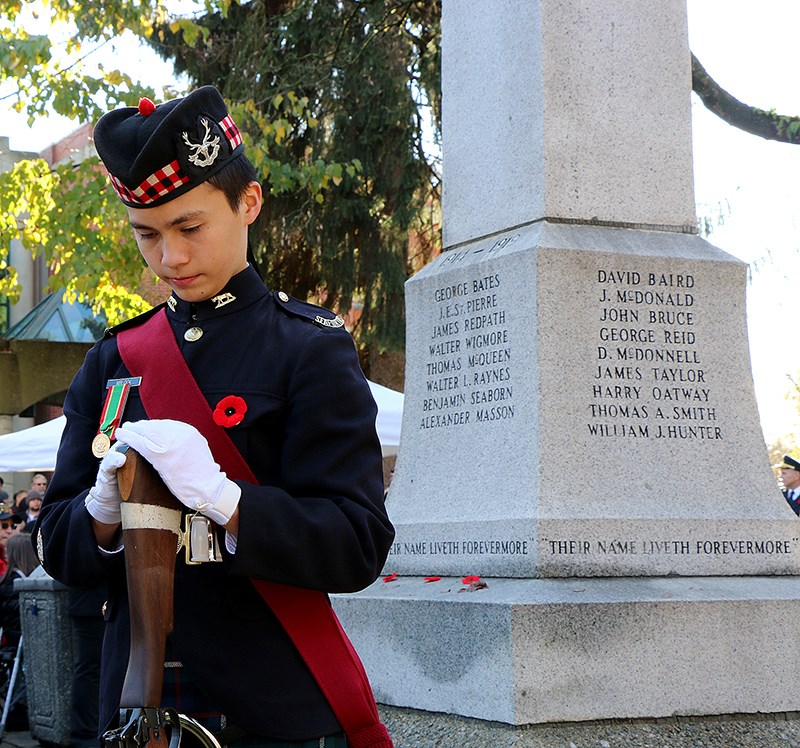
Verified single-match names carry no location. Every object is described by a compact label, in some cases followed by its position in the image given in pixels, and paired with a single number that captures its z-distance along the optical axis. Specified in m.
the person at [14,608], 9.62
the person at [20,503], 14.41
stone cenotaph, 4.71
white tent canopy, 12.66
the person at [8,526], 12.66
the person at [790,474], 13.72
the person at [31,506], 12.85
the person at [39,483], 14.87
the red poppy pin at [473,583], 4.97
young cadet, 2.03
